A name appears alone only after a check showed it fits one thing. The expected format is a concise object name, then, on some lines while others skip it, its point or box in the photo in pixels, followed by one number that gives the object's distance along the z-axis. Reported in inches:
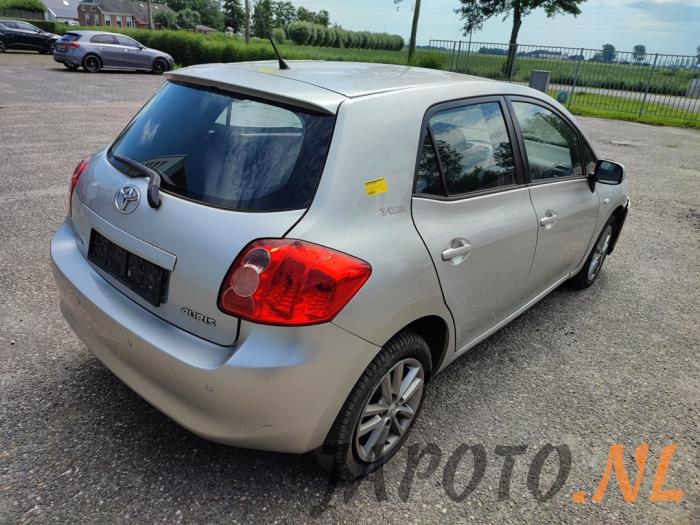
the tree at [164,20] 3485.7
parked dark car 1041.5
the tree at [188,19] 3771.9
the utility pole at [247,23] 1255.8
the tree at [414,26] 1294.3
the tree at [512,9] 1362.0
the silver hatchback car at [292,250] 71.9
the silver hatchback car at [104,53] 791.1
